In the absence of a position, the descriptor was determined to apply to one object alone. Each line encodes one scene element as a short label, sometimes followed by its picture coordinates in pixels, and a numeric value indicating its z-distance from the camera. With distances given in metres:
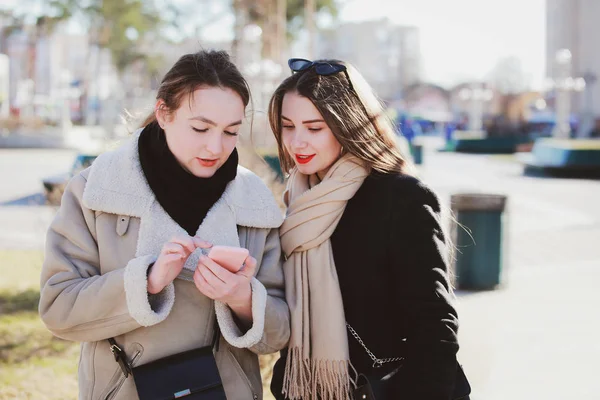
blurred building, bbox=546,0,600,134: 56.44
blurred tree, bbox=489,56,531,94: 93.62
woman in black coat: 2.21
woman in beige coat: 1.99
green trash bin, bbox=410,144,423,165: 23.73
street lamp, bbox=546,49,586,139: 30.39
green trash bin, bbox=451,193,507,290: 7.46
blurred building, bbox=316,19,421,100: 81.94
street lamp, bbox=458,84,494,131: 43.51
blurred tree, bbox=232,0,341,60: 16.94
